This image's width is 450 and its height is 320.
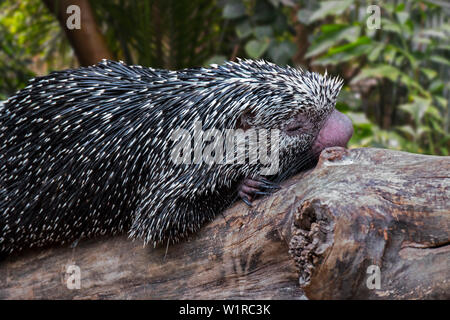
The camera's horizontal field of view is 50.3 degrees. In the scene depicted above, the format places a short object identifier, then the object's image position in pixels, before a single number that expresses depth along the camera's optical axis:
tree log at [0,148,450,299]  1.39
